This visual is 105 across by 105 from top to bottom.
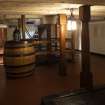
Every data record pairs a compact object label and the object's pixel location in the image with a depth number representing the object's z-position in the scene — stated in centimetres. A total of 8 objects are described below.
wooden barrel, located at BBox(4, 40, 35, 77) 343
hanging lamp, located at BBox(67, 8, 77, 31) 358
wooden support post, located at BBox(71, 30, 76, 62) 549
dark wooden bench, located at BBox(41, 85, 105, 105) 216
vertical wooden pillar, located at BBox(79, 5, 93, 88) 253
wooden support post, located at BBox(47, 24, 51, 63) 525
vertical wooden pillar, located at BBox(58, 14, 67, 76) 375
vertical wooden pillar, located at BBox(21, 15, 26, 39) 409
